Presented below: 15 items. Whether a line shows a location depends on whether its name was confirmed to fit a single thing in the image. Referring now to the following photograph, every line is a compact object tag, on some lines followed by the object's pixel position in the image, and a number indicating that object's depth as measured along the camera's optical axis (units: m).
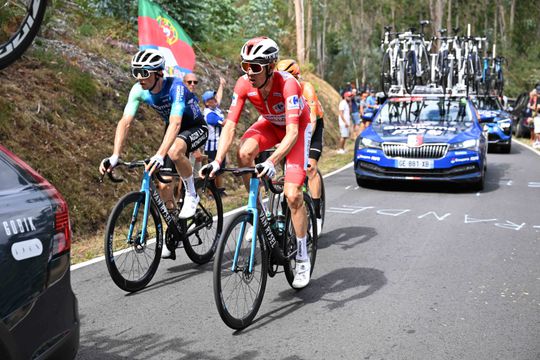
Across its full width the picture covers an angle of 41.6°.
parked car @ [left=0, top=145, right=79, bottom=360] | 2.97
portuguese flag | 12.39
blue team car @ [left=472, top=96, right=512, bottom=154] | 19.80
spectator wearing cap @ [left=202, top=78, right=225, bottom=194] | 11.37
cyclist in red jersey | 5.34
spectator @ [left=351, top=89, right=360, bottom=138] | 28.84
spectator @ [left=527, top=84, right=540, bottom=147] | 22.61
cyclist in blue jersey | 6.07
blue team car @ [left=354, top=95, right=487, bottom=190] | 11.95
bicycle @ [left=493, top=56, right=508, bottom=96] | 25.22
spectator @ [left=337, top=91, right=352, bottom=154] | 20.69
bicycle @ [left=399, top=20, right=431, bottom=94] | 17.20
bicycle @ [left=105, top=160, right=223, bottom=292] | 5.73
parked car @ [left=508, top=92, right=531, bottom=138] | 26.75
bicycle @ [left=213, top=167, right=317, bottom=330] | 4.84
